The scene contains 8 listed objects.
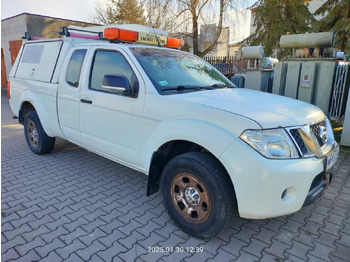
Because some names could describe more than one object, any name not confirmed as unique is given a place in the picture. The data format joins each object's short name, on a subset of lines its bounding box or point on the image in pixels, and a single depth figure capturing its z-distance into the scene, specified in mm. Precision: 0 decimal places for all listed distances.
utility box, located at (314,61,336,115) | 5699
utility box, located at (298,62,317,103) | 5871
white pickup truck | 2222
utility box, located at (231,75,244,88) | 7301
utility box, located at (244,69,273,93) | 6707
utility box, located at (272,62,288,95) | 6285
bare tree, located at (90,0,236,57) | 12617
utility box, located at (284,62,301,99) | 6078
